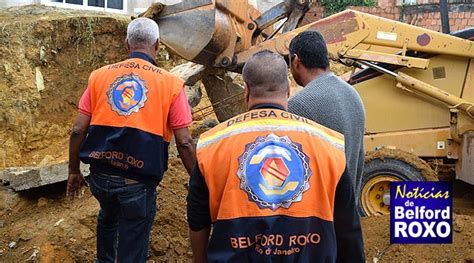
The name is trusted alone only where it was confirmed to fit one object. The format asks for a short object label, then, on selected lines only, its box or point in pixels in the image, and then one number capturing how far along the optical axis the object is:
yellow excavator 6.09
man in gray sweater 3.10
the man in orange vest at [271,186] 2.22
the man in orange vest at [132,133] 3.75
